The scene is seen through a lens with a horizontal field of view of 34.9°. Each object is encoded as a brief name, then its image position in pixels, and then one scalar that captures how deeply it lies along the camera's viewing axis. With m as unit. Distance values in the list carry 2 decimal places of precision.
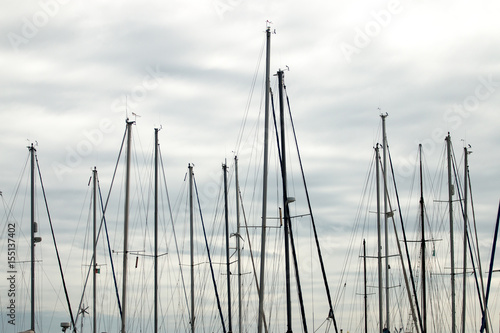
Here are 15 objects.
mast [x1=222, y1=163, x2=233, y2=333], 52.34
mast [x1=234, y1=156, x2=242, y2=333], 53.38
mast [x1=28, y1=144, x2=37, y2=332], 45.88
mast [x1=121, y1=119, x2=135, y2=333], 43.62
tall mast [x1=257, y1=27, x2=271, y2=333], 36.59
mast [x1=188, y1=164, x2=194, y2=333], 53.09
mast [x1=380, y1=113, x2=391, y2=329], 52.31
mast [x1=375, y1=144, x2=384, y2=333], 51.81
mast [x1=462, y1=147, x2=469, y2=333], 50.12
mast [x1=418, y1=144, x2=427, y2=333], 49.33
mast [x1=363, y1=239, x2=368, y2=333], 64.25
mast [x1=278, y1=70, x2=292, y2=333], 35.94
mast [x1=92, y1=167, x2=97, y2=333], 54.22
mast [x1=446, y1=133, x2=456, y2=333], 50.00
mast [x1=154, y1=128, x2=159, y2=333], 48.03
